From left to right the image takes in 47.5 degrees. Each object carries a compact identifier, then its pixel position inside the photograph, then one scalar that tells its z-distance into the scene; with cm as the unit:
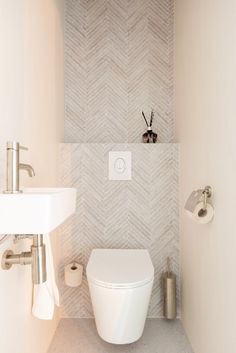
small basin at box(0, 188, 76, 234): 72
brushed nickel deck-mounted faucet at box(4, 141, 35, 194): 85
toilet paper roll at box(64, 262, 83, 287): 174
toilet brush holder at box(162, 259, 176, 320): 176
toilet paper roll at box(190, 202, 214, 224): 118
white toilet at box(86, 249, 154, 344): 127
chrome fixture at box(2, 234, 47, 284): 95
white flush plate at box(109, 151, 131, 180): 187
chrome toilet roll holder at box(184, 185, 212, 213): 121
